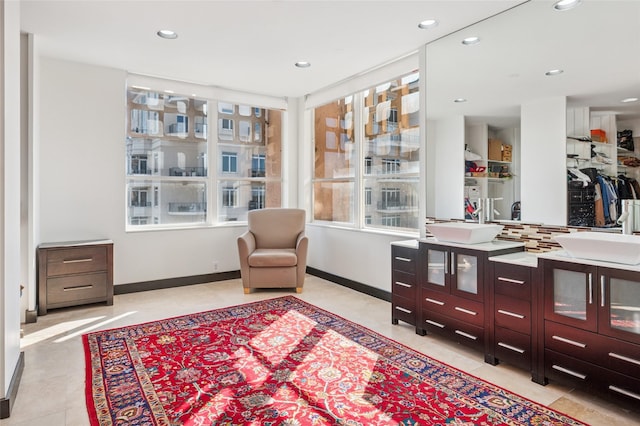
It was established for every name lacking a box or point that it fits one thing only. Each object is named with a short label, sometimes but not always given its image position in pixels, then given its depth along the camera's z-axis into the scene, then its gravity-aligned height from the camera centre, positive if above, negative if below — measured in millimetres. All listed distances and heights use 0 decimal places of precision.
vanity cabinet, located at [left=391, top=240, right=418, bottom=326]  3326 -620
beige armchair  4535 -618
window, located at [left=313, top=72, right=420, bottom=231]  4305 +710
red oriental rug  2057 -1079
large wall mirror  2492 +828
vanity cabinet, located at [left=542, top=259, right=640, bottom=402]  2016 -649
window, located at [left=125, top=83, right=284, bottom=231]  4859 +753
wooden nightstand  3781 -622
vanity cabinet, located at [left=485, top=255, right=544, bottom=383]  2434 -691
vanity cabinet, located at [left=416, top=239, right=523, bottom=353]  2770 -603
